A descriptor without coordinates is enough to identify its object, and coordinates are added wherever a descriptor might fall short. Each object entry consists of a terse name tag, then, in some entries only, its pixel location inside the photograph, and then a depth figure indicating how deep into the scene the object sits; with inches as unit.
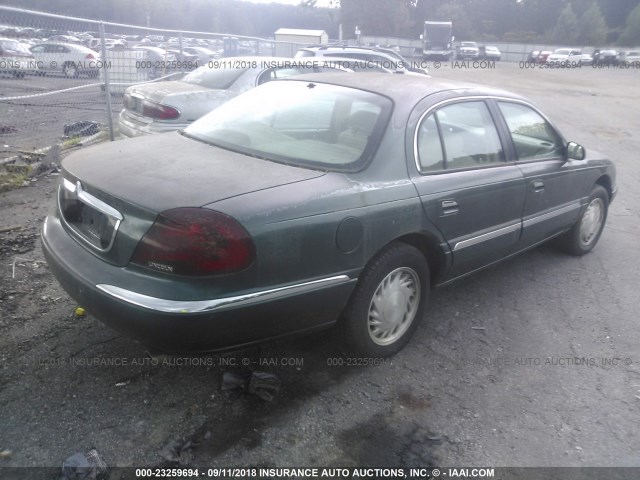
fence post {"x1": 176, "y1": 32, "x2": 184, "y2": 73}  437.9
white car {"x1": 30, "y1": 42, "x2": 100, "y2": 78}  350.0
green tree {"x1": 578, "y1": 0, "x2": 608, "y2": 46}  2687.0
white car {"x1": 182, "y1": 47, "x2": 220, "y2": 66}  651.1
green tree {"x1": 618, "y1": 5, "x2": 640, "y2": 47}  2564.0
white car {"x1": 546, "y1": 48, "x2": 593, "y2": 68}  1788.9
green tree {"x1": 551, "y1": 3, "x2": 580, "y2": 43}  2748.5
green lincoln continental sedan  94.8
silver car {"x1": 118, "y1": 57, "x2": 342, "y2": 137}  248.2
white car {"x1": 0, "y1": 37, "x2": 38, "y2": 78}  288.0
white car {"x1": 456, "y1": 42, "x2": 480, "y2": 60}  1854.1
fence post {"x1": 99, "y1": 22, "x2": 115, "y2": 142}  289.3
